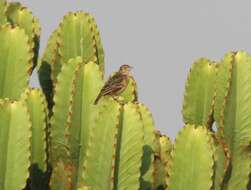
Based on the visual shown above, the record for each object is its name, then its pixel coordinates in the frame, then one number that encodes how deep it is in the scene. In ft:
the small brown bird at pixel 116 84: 52.37
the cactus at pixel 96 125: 44.24
